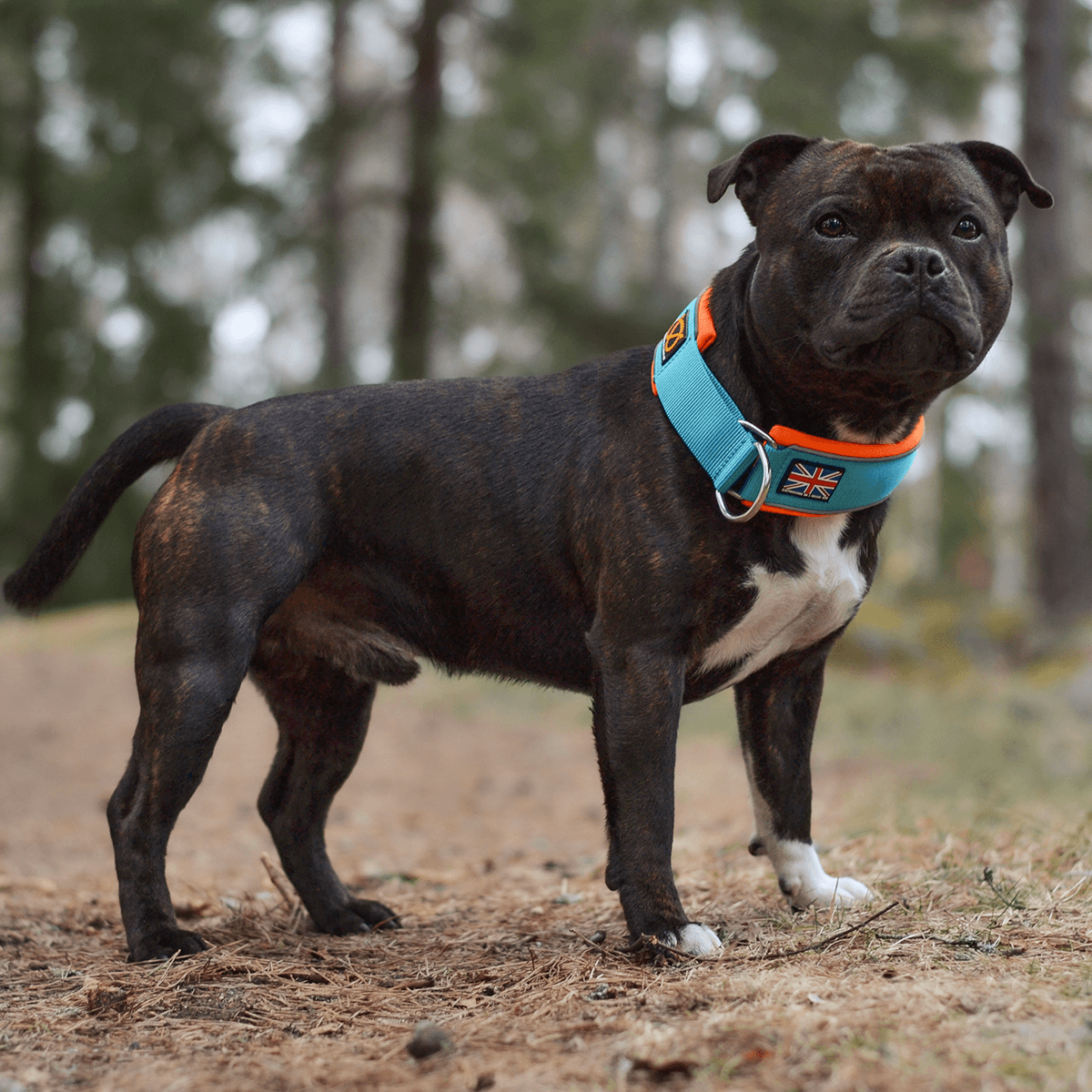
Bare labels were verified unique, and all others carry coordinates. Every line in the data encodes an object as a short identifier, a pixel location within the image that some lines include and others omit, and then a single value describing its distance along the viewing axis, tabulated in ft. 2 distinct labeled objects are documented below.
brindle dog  9.78
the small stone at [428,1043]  7.79
